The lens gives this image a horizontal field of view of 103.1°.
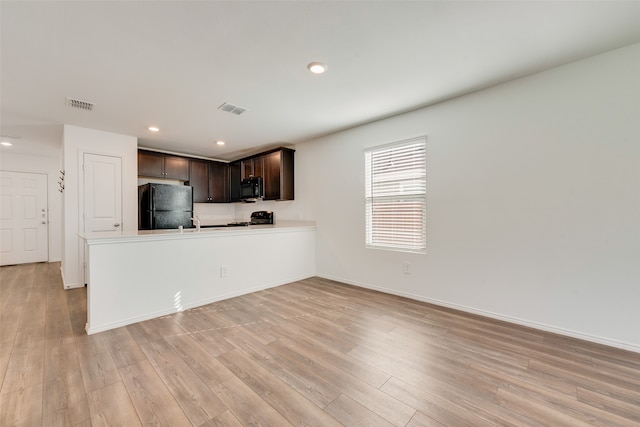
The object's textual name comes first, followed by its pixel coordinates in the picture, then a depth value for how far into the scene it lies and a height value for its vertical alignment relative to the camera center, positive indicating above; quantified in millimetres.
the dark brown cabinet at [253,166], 5234 +965
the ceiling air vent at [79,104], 2950 +1290
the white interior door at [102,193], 4012 +290
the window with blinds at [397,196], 3322 +224
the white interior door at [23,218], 5527 -158
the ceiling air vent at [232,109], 3127 +1308
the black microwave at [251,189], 5191 +479
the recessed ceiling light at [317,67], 2275 +1321
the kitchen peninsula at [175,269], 2551 -711
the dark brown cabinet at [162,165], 4816 +915
